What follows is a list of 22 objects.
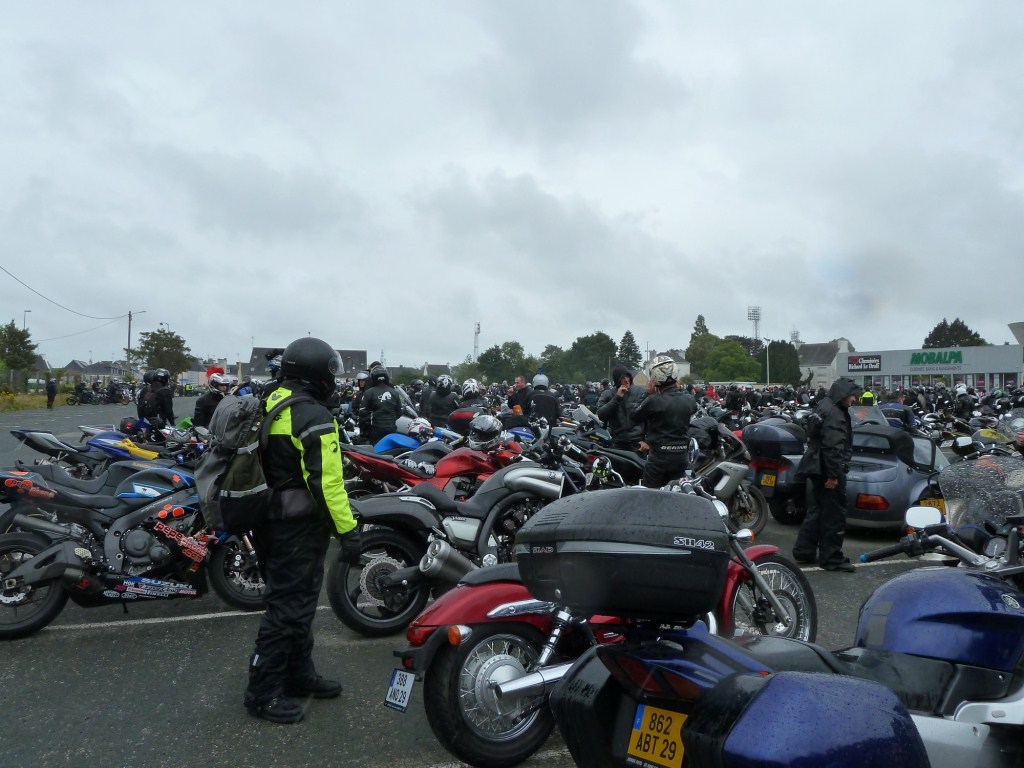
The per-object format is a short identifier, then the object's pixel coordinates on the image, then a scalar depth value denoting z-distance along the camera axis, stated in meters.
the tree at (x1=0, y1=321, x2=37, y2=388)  51.62
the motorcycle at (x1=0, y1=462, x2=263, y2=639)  4.89
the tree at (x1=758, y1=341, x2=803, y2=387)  92.38
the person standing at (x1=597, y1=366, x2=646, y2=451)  9.20
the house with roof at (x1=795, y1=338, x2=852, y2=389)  108.00
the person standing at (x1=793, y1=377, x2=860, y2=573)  6.77
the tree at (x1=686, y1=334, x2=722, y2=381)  120.68
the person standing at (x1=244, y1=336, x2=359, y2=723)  3.81
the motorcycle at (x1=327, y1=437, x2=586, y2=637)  4.79
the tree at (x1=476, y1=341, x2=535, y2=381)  79.81
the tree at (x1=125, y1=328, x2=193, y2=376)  69.69
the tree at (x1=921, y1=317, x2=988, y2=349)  99.06
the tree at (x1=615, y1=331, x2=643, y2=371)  124.26
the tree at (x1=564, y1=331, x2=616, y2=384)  90.31
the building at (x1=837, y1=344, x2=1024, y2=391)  51.56
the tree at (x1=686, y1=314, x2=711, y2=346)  132.06
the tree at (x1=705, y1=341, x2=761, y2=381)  98.31
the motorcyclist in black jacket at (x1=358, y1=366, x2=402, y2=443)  10.73
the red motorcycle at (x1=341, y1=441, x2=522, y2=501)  6.50
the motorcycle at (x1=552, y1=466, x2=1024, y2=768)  1.48
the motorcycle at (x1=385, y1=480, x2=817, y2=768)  3.18
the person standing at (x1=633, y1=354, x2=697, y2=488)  7.04
